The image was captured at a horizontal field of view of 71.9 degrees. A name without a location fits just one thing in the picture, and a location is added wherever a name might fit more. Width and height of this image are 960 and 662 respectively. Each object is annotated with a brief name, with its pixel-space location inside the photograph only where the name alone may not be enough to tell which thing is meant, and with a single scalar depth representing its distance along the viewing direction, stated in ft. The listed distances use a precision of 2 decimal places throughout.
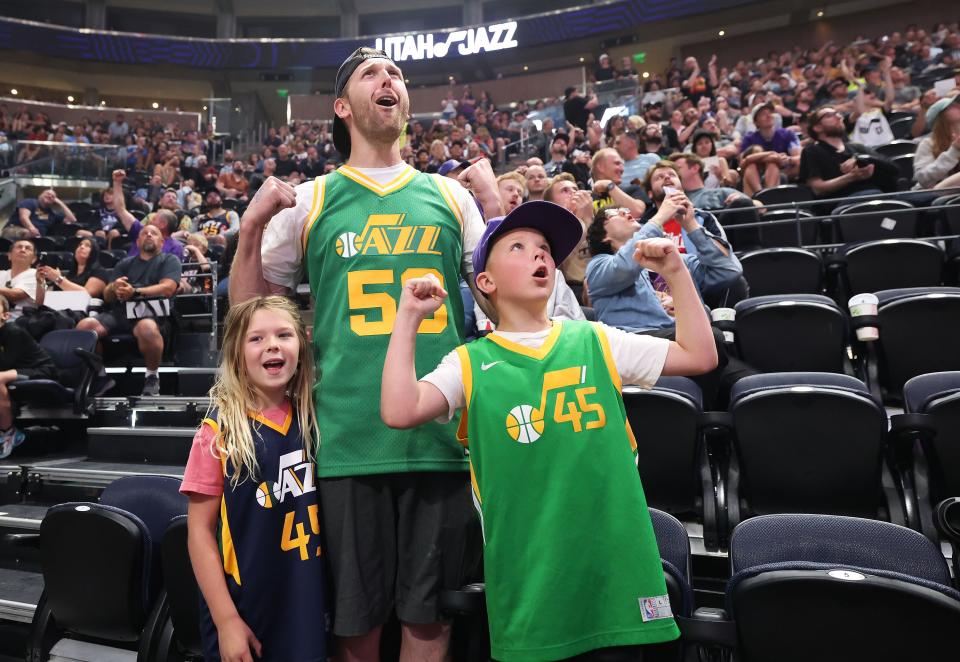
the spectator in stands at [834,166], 18.19
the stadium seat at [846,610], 4.35
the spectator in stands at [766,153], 21.15
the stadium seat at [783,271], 14.34
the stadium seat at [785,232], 18.17
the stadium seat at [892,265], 13.32
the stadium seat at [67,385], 14.88
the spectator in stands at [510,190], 11.56
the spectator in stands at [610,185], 14.49
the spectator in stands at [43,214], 32.91
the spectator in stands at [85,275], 18.77
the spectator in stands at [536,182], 14.60
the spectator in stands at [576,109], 34.09
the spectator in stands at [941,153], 16.76
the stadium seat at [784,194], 18.76
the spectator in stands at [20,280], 18.29
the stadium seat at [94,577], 7.72
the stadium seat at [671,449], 8.13
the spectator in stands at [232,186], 39.09
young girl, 5.03
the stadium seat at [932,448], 7.16
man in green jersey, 4.90
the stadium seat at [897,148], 22.36
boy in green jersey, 4.38
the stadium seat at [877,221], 15.84
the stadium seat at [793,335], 10.78
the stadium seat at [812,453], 7.38
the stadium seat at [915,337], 10.09
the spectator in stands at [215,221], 26.76
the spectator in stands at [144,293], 16.37
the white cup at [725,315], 11.23
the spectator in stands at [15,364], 15.11
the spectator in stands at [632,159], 19.52
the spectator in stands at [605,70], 46.80
